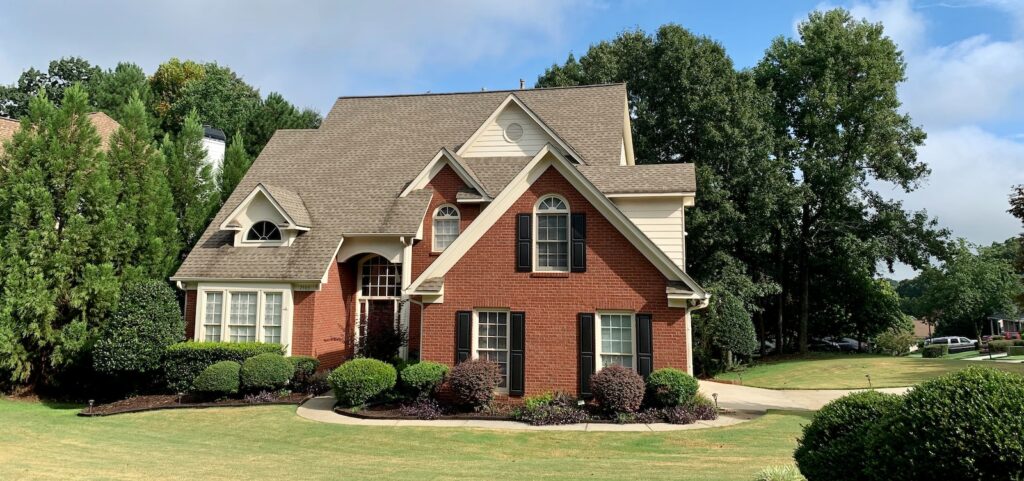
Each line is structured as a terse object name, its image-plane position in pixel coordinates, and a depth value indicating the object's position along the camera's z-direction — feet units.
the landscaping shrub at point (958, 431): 15.98
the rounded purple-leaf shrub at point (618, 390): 44.70
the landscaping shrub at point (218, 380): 54.24
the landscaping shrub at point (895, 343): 113.29
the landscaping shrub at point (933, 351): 114.42
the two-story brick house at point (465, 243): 48.62
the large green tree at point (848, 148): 111.86
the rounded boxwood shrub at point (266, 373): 54.80
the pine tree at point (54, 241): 59.31
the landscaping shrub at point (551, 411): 44.86
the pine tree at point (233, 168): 87.40
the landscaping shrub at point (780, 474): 23.25
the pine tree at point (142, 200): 67.46
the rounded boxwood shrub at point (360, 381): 48.73
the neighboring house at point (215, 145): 98.50
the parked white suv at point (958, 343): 162.30
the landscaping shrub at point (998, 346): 128.41
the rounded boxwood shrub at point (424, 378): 47.91
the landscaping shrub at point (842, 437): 20.26
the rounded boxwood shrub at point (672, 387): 45.11
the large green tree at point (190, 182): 78.23
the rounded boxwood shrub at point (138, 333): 58.44
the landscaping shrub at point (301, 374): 57.77
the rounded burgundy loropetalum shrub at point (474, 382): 46.44
